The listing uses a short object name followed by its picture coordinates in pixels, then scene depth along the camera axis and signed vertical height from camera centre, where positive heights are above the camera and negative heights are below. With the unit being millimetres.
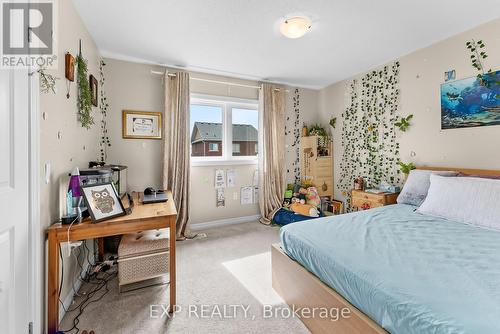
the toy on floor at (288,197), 4008 -553
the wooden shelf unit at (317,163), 4078 +68
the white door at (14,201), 1088 -170
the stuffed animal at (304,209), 3578 -697
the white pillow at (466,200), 1763 -304
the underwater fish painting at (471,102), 2232 +692
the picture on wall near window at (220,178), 3656 -180
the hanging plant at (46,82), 1389 +572
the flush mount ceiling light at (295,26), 2117 +1376
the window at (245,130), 3873 +670
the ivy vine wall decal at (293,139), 4203 +529
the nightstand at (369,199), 2900 -451
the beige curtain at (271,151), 3848 +289
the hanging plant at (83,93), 2018 +717
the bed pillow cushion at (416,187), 2420 -232
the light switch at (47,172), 1461 -25
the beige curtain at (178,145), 3170 +334
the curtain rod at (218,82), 3187 +1397
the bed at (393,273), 890 -552
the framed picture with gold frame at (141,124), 3041 +614
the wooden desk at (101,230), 1411 -437
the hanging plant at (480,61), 2254 +1113
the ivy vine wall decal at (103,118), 2867 +662
